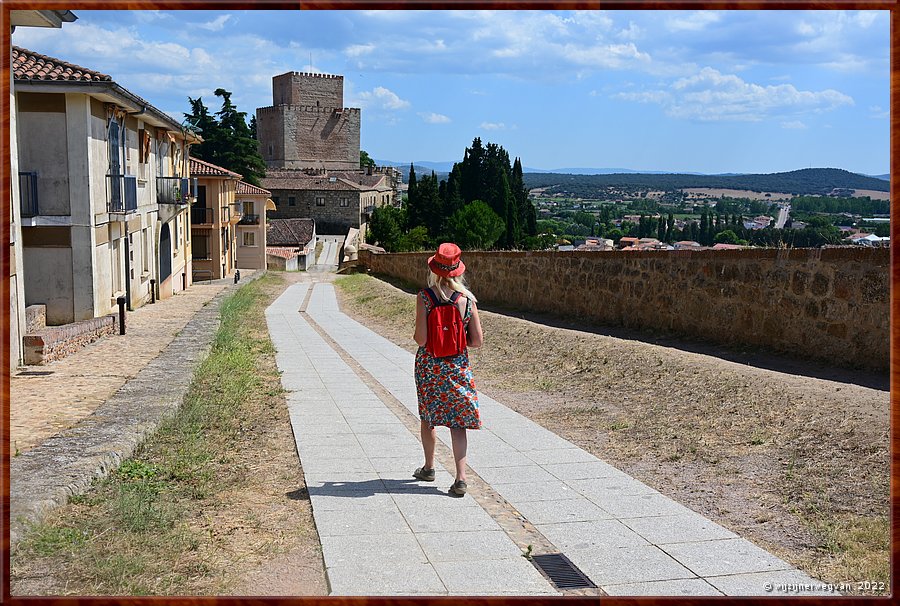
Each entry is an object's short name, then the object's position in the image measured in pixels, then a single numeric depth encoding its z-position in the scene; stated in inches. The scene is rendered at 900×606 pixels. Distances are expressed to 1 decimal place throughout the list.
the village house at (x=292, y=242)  2417.6
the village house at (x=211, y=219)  1508.4
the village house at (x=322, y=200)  3186.5
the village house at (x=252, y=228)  2012.8
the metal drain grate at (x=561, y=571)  157.5
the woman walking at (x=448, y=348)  211.5
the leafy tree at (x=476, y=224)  2201.9
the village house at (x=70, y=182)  602.5
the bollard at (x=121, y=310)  607.4
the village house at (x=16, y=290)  407.8
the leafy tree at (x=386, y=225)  3072.6
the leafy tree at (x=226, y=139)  2449.6
